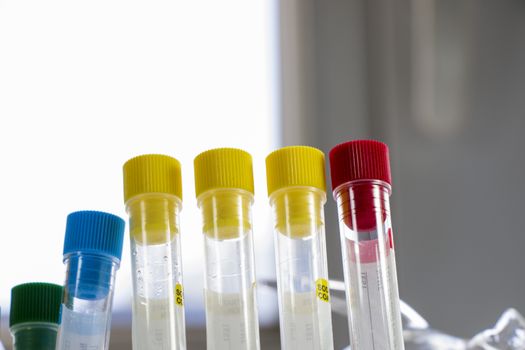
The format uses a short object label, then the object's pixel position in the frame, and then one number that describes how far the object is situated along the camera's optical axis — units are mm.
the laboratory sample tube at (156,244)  349
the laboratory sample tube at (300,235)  351
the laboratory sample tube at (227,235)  349
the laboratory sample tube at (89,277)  353
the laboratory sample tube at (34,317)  376
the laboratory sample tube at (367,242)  348
